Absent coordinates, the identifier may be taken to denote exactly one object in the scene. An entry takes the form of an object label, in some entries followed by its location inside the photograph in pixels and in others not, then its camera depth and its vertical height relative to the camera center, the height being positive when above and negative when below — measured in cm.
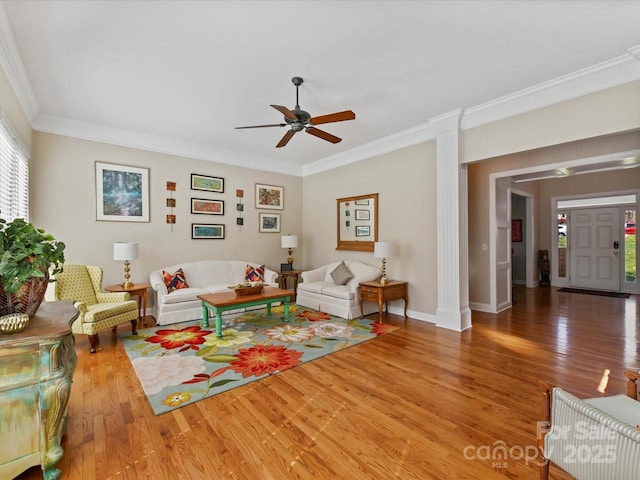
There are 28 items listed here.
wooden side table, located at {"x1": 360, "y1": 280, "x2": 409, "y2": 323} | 451 -83
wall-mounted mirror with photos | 548 +33
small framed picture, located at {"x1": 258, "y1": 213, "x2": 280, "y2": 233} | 633 +38
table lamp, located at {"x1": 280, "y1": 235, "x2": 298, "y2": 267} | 611 -3
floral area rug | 265 -127
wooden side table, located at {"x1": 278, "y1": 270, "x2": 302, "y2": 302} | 608 -82
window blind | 286 +73
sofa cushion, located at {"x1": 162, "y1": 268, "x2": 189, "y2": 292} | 479 -65
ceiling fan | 304 +127
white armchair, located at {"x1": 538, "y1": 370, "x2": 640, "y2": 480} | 98 -76
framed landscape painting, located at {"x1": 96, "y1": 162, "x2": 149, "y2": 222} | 460 +76
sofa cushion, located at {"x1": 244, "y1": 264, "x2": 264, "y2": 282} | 556 -64
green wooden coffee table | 388 -84
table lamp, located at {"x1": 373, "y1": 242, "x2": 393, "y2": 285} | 470 -17
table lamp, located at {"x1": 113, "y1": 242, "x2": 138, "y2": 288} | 425 -16
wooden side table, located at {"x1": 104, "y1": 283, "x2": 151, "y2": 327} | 425 -72
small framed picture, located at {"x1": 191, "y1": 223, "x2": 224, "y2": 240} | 549 +18
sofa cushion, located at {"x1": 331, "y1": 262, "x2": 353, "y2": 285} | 537 -64
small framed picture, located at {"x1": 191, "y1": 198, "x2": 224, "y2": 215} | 549 +64
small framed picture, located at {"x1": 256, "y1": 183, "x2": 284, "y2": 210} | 627 +93
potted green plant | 161 -13
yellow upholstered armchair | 340 -77
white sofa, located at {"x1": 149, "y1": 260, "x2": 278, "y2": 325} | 447 -78
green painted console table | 154 -84
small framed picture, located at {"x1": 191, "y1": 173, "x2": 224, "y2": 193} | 548 +108
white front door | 692 -25
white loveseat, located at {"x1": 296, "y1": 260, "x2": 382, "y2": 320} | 479 -88
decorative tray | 424 -72
